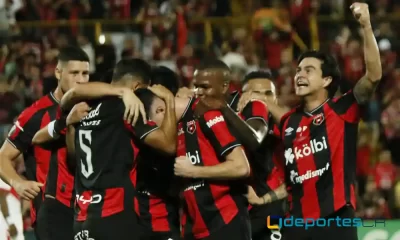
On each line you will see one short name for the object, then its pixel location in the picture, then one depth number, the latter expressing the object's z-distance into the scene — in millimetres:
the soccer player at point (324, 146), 13633
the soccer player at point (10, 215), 16844
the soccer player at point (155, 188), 12992
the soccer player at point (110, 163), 12352
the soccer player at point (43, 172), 14898
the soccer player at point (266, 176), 14945
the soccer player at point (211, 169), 12805
